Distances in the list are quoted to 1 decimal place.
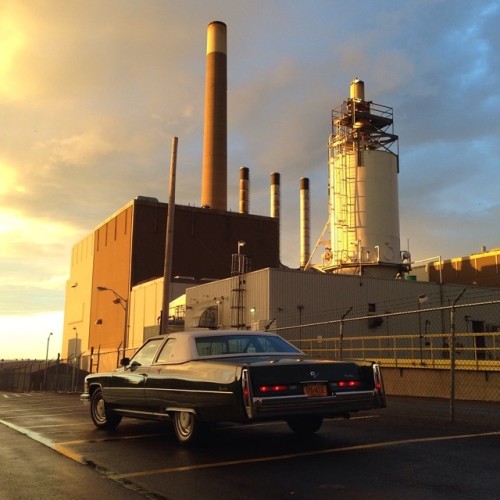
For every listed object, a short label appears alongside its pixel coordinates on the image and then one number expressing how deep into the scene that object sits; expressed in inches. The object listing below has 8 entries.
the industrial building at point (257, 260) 1337.4
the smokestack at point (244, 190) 2714.1
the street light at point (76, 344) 2755.7
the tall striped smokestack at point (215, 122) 2147.6
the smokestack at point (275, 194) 2787.9
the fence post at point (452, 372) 371.6
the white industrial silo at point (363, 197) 1772.9
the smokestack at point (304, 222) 2741.1
